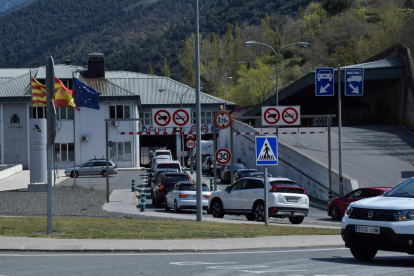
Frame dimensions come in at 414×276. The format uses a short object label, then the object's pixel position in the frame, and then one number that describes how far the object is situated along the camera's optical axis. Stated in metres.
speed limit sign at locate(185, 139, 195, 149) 52.56
